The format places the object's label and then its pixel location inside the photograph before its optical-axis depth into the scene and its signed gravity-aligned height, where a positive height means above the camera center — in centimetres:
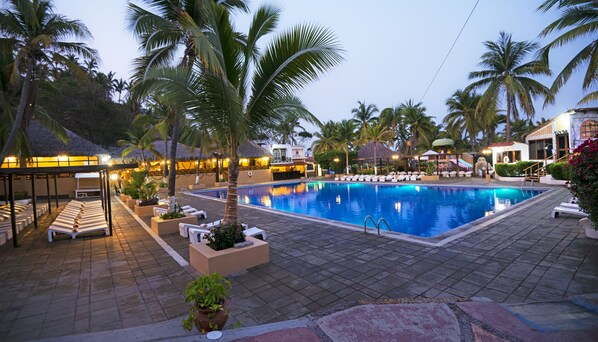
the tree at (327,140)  3893 +358
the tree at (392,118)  3708 +593
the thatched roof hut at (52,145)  1955 +232
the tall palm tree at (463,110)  2861 +513
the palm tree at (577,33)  1011 +461
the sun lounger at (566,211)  802 -162
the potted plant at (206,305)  308 -146
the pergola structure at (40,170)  706 +21
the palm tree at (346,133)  3622 +413
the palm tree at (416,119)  3206 +480
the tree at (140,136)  1949 +318
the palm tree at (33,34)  953 +523
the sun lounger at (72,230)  805 -152
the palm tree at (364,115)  3831 +672
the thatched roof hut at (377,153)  2723 +108
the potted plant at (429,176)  2395 -126
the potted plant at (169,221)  842 -148
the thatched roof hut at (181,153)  2716 +196
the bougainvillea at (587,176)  488 -39
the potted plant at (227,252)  491 -147
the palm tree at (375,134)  2753 +291
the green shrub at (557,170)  1643 -86
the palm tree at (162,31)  769 +398
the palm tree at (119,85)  4781 +1525
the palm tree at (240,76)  484 +169
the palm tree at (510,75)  2144 +649
